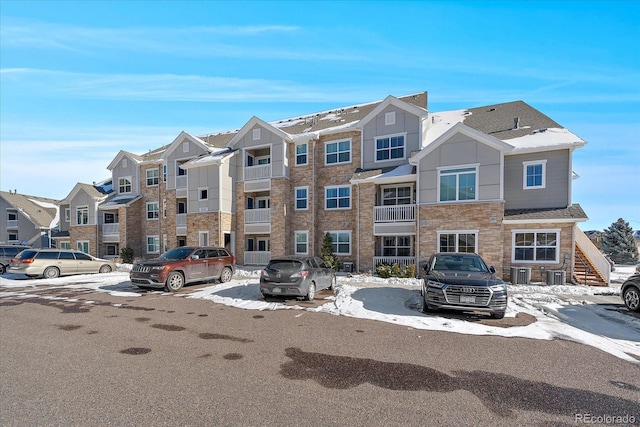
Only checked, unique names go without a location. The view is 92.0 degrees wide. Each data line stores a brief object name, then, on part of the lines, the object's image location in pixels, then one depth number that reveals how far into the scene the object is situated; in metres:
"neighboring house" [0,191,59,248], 38.00
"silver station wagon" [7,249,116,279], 16.23
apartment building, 15.32
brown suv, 12.45
